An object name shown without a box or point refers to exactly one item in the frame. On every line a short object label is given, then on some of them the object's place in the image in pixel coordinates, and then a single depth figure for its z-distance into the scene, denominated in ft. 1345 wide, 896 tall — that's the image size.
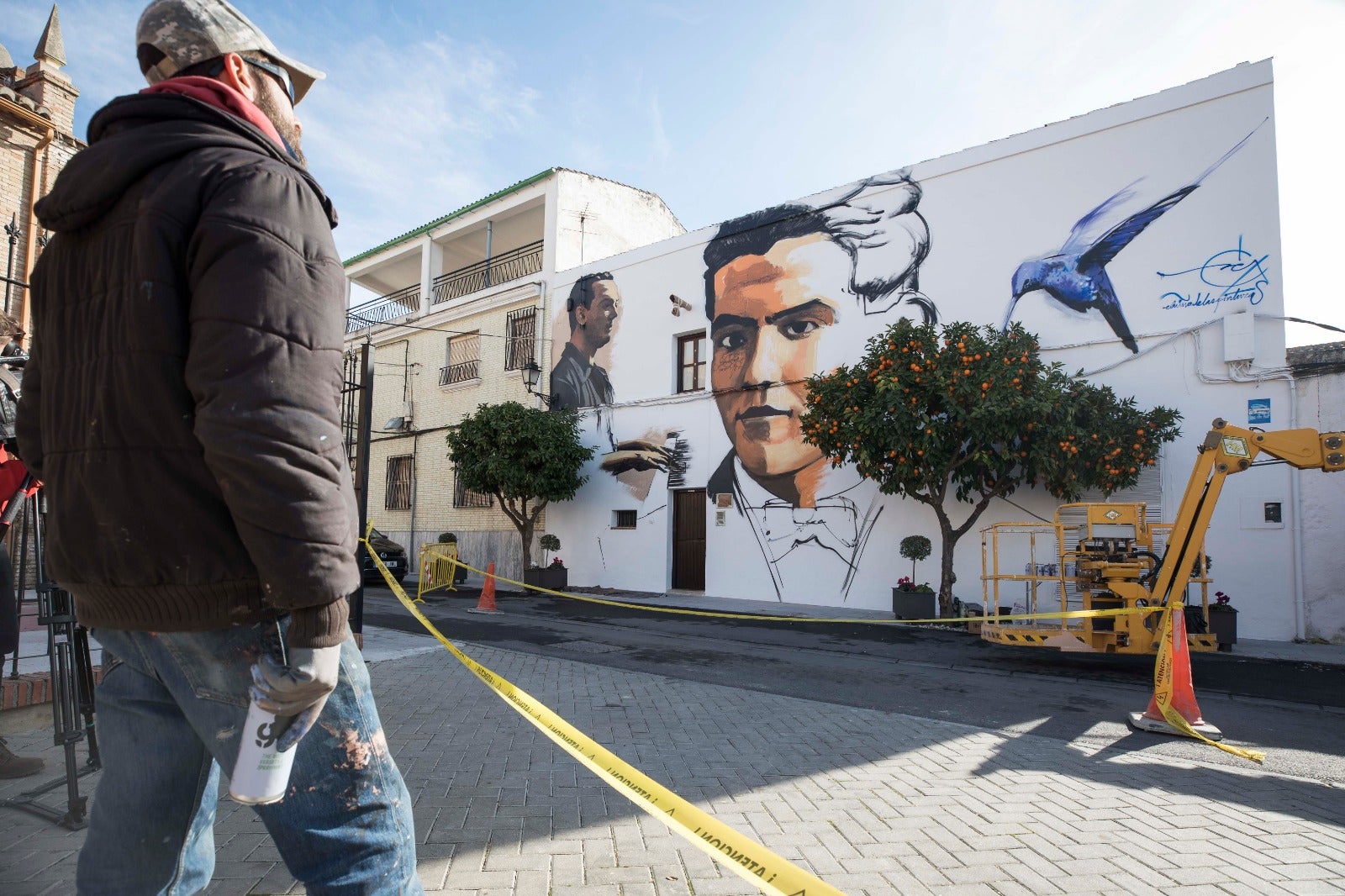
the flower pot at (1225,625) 32.32
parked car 59.71
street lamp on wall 60.75
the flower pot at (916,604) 41.22
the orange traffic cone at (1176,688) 17.70
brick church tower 28.71
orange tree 35.81
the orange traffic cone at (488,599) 43.98
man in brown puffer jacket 4.48
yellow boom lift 22.06
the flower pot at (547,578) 59.67
